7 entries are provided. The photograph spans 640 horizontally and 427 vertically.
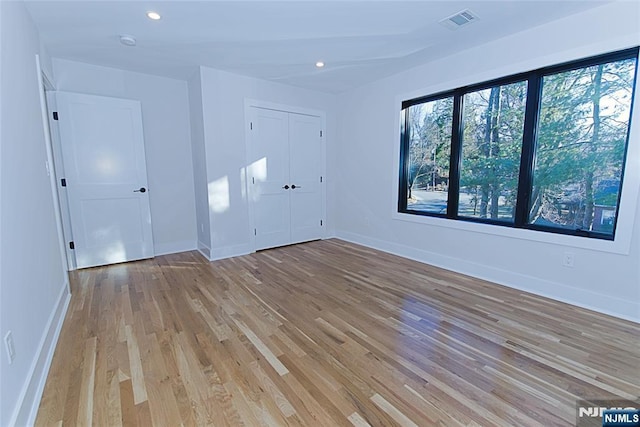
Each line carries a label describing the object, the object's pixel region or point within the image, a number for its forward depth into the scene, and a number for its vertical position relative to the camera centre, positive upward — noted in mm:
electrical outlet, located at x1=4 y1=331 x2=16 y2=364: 1313 -799
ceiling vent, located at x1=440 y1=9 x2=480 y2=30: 2396 +1378
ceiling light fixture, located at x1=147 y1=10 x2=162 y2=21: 2323 +1345
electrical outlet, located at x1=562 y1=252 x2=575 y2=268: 2566 -757
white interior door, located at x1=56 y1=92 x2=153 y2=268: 3406 -2
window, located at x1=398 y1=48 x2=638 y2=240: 2400 +302
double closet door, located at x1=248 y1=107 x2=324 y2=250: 4195 -6
